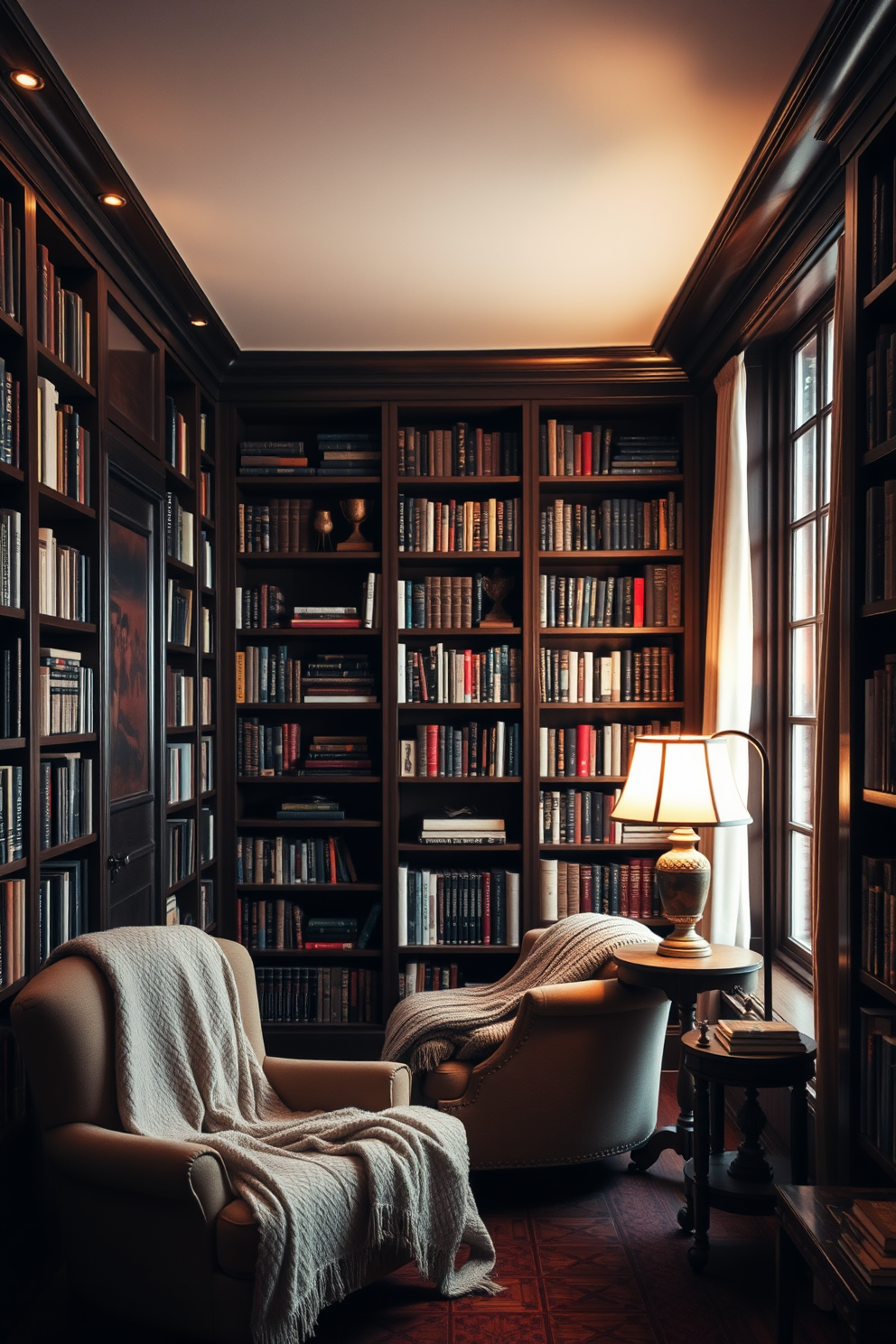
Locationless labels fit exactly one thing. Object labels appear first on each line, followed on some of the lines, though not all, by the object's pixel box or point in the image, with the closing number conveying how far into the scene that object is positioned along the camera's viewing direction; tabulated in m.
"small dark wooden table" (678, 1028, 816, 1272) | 2.64
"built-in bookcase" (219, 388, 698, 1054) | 4.44
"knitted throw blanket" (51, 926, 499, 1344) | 2.21
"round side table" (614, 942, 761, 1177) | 2.97
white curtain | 3.71
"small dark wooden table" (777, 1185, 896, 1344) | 1.61
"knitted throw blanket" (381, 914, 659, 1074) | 3.23
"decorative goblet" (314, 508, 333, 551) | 4.51
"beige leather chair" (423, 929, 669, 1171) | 3.09
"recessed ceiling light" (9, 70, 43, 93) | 2.32
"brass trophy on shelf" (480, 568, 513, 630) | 4.54
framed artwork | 3.15
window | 3.42
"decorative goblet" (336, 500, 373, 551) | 4.55
